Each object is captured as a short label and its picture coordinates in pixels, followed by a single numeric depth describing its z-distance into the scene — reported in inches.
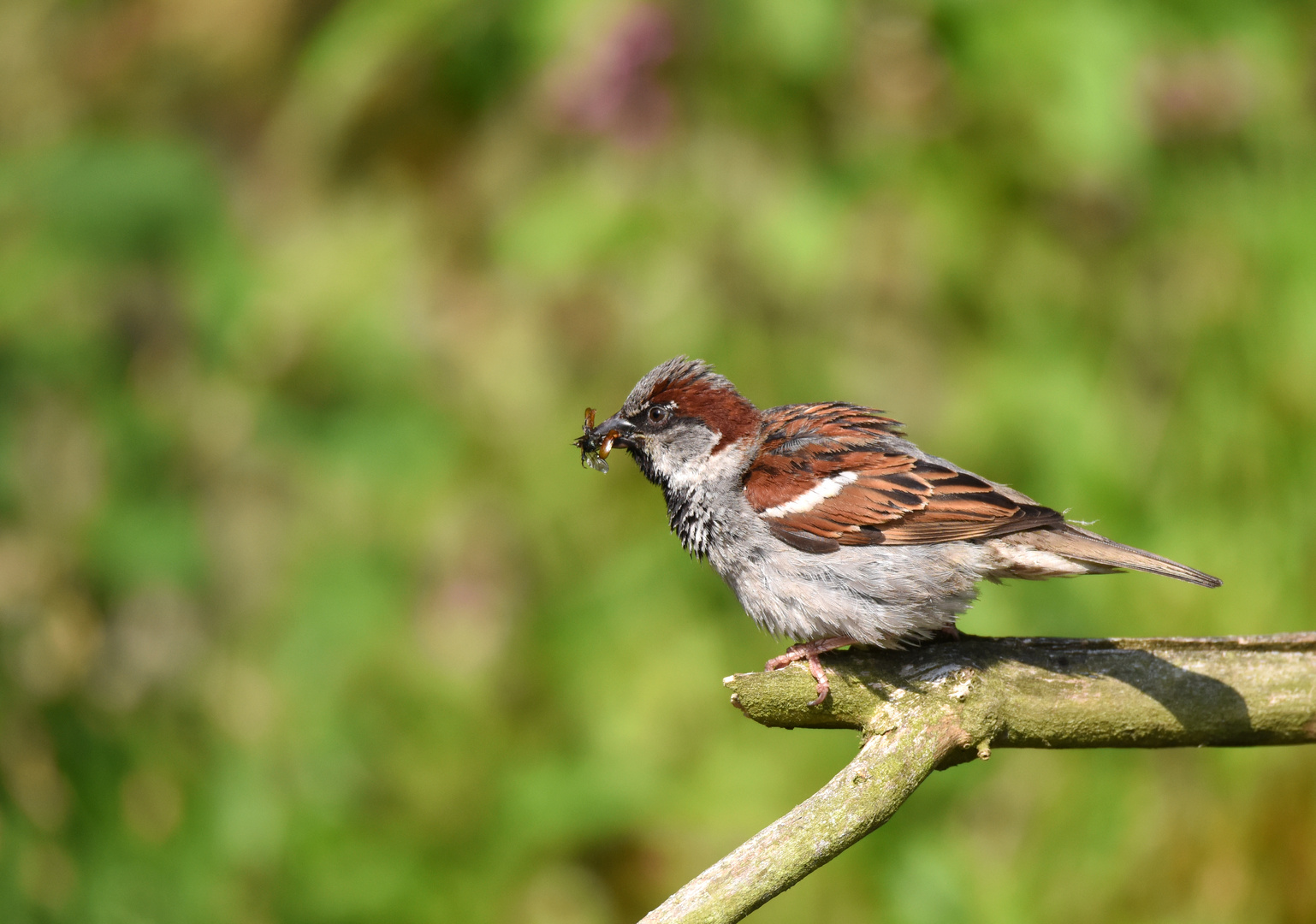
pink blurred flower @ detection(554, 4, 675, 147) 348.5
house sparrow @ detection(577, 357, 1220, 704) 225.6
